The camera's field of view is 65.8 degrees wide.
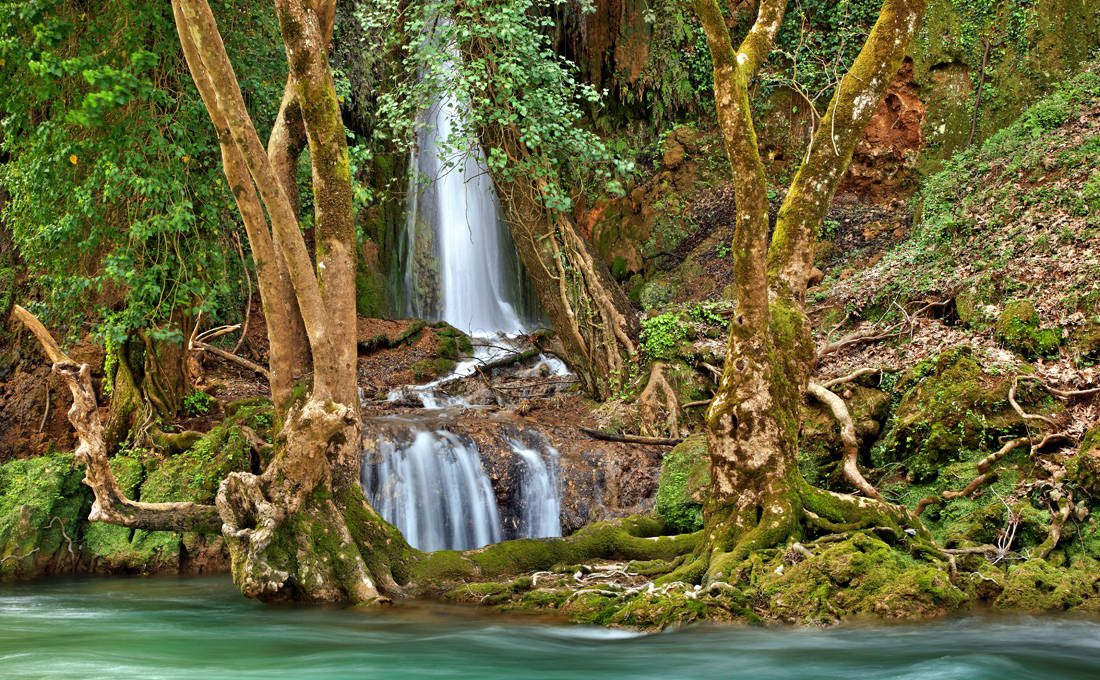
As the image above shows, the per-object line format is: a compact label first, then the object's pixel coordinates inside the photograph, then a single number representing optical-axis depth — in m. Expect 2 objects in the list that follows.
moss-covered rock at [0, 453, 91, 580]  9.78
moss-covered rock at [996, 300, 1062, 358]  9.37
